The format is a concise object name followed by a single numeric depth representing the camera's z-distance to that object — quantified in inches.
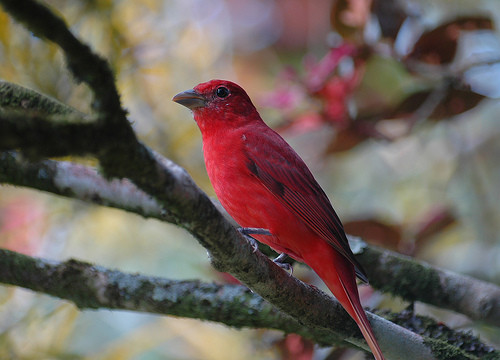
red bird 202.7
